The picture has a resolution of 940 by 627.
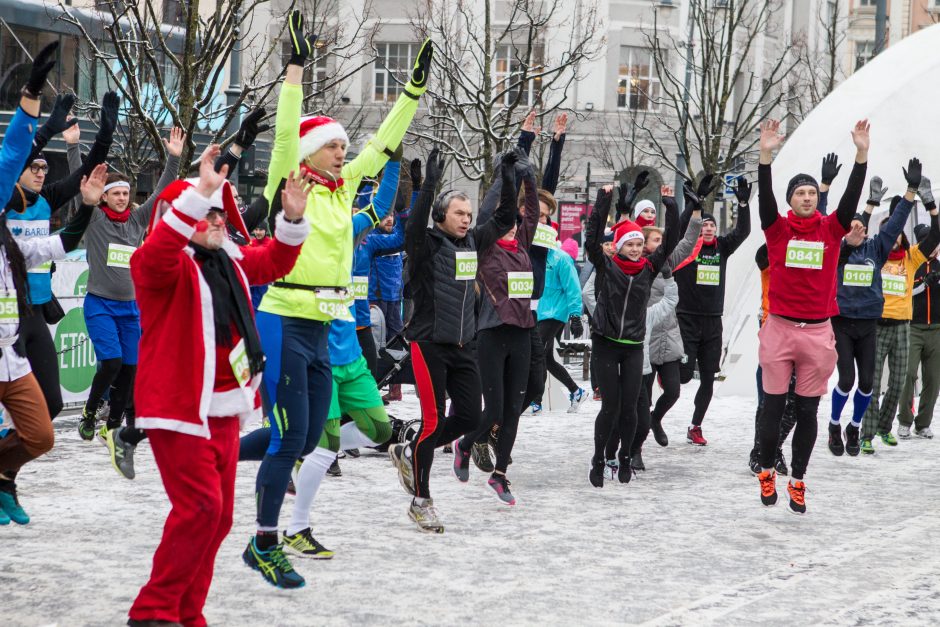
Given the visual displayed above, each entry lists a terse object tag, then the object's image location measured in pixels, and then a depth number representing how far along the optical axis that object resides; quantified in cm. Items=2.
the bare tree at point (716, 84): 2639
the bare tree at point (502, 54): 3500
